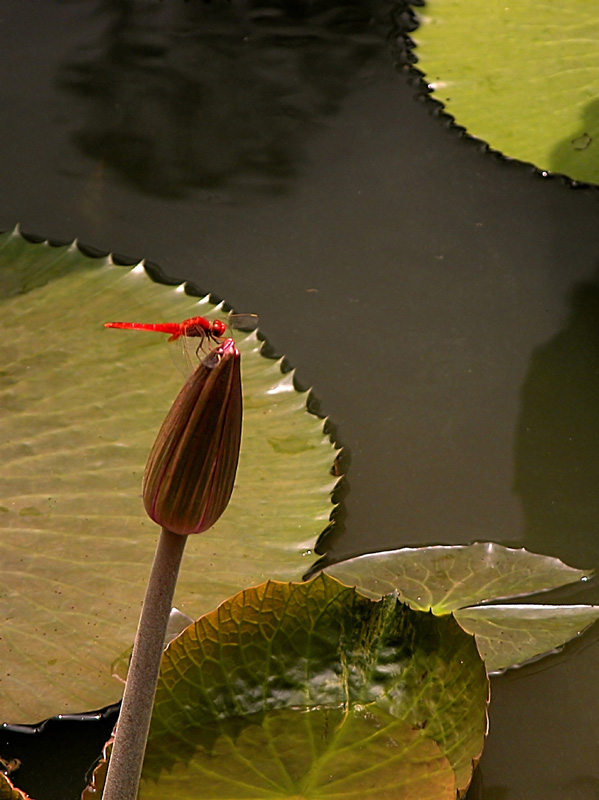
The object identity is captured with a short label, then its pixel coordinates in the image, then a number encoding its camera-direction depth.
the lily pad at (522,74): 2.40
